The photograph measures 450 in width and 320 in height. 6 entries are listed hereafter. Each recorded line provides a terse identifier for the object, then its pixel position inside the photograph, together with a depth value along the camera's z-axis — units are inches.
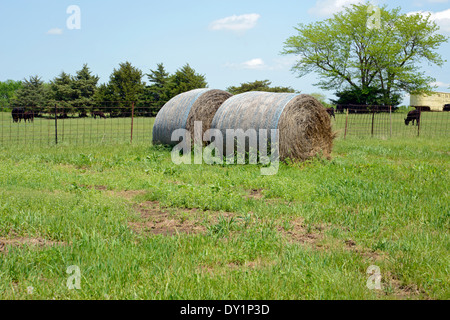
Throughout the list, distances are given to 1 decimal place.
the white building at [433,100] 2372.3
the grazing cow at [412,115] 1085.1
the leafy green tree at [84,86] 1944.3
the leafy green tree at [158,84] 2081.7
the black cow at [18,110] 1420.5
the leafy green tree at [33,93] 1998.0
